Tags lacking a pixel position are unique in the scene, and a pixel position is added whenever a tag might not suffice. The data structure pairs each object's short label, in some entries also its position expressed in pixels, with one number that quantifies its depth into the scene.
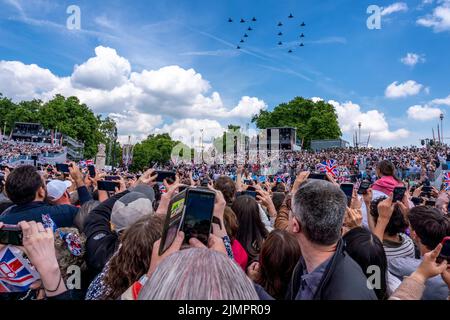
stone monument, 29.52
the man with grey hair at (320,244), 1.79
